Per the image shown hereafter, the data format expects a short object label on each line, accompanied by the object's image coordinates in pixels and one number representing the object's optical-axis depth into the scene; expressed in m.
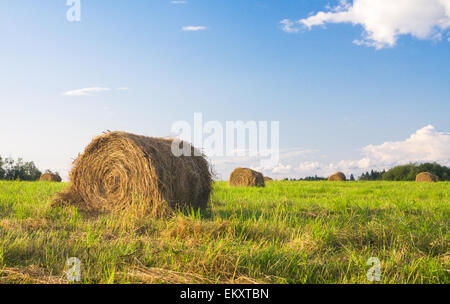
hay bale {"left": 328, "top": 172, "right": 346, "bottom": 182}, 30.35
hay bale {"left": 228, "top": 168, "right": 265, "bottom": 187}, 16.72
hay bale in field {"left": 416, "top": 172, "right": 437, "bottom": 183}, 27.73
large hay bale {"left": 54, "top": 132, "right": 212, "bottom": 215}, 6.75
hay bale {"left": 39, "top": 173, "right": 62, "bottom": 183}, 24.74
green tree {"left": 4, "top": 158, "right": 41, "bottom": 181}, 40.81
